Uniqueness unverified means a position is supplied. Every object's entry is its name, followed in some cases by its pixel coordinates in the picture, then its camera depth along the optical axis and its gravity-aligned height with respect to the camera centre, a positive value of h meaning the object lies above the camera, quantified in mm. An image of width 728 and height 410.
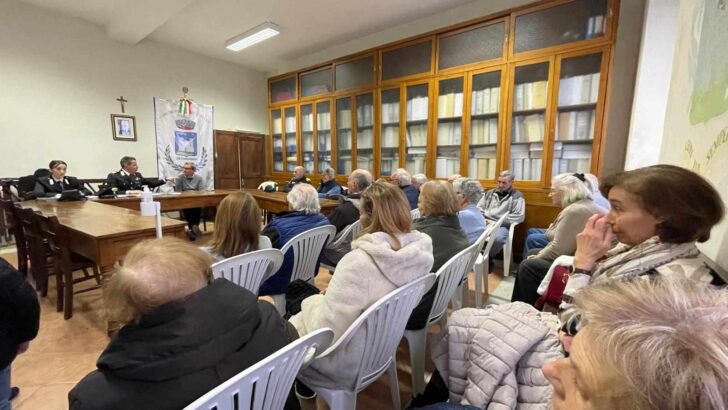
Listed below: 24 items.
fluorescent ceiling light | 4395 +1895
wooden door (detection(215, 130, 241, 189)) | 6156 +85
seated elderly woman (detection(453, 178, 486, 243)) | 2371 -312
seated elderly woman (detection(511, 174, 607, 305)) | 1869 -471
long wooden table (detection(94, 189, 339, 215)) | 3572 -440
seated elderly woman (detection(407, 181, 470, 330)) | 1637 -290
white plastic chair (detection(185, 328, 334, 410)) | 631 -478
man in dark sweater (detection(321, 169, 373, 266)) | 2414 -459
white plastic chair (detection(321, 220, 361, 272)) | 2350 -527
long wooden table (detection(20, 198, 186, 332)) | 1939 -437
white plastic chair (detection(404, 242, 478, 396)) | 1382 -671
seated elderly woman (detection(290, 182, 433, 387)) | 1038 -406
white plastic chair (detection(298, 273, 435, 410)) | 997 -573
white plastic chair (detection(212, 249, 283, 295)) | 1431 -492
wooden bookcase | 3061 +825
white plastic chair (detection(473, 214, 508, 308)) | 2234 -694
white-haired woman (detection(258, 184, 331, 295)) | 1828 -377
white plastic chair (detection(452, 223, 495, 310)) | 1772 -816
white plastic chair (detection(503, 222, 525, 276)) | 3066 -819
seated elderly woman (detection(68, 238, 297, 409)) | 637 -368
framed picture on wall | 4953 +571
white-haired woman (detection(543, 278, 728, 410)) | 294 -186
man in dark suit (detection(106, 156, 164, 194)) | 4375 -226
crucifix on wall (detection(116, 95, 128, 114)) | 4957 +982
